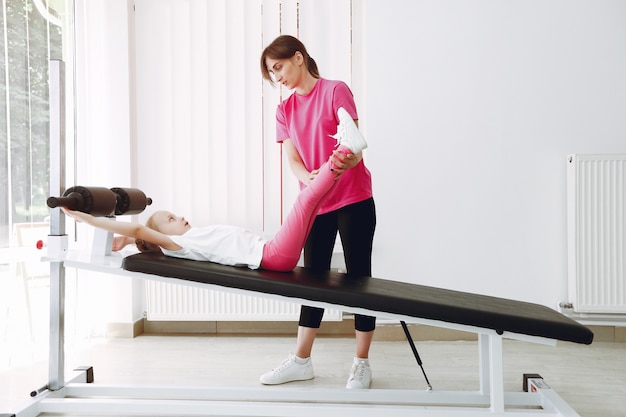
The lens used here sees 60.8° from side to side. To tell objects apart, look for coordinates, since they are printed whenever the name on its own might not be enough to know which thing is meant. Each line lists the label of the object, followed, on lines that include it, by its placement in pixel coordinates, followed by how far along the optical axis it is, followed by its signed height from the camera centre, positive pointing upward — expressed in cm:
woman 201 +8
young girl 173 -11
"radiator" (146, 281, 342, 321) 289 -56
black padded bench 146 -27
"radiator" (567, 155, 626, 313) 268 -15
